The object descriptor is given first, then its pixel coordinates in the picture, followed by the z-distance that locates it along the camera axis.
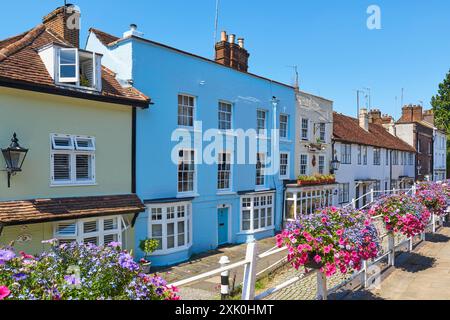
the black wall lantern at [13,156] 9.51
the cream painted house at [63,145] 9.91
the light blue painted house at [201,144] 13.65
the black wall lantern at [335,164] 24.43
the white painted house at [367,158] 26.59
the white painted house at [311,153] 20.84
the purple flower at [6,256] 2.93
